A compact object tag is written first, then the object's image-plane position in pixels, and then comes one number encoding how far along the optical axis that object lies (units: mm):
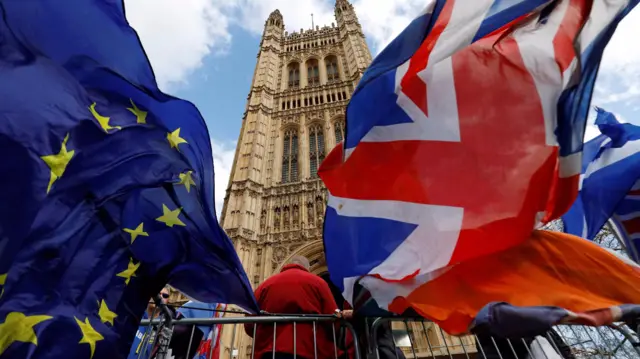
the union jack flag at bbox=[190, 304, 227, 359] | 4570
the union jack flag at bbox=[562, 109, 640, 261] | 4004
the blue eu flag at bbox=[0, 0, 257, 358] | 1593
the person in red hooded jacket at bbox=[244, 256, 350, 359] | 2543
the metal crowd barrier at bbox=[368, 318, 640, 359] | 2264
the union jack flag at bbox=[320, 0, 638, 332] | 2164
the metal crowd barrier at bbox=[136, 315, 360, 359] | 2170
